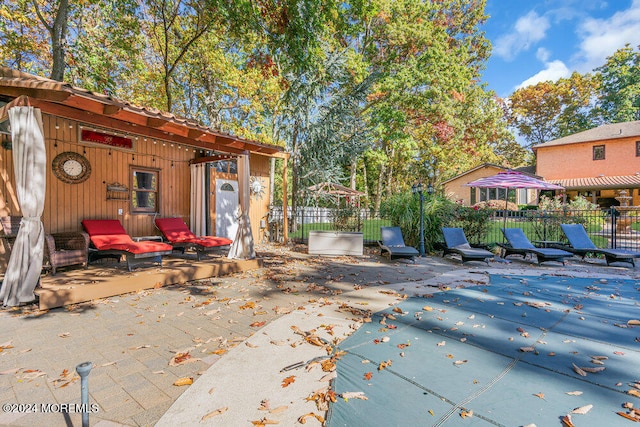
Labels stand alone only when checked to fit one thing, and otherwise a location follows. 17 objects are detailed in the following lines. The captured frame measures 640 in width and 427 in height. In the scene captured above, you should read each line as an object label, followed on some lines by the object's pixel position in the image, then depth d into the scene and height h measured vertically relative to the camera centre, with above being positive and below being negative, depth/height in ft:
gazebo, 60.75 +4.56
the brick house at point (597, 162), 75.46 +13.10
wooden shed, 16.40 +4.40
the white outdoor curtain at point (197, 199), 30.40 +1.34
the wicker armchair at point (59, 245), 17.82 -2.02
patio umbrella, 31.48 +3.14
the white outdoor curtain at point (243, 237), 23.72 -1.88
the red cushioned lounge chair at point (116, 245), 19.57 -2.11
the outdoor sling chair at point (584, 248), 25.00 -3.28
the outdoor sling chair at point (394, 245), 26.66 -3.09
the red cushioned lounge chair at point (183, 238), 25.08 -2.17
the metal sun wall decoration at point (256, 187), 36.32 +3.08
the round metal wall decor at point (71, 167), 22.04 +3.40
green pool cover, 6.97 -4.53
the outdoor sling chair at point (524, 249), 25.82 -3.31
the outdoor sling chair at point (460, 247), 25.67 -3.24
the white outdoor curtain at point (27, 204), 13.60 +0.44
